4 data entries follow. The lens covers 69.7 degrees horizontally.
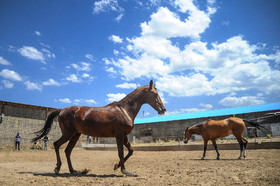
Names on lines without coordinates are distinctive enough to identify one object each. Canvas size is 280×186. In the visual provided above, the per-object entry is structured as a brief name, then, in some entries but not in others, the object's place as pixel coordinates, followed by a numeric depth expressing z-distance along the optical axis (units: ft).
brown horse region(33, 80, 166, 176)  17.98
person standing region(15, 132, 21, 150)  61.67
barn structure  64.08
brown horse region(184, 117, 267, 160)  30.68
